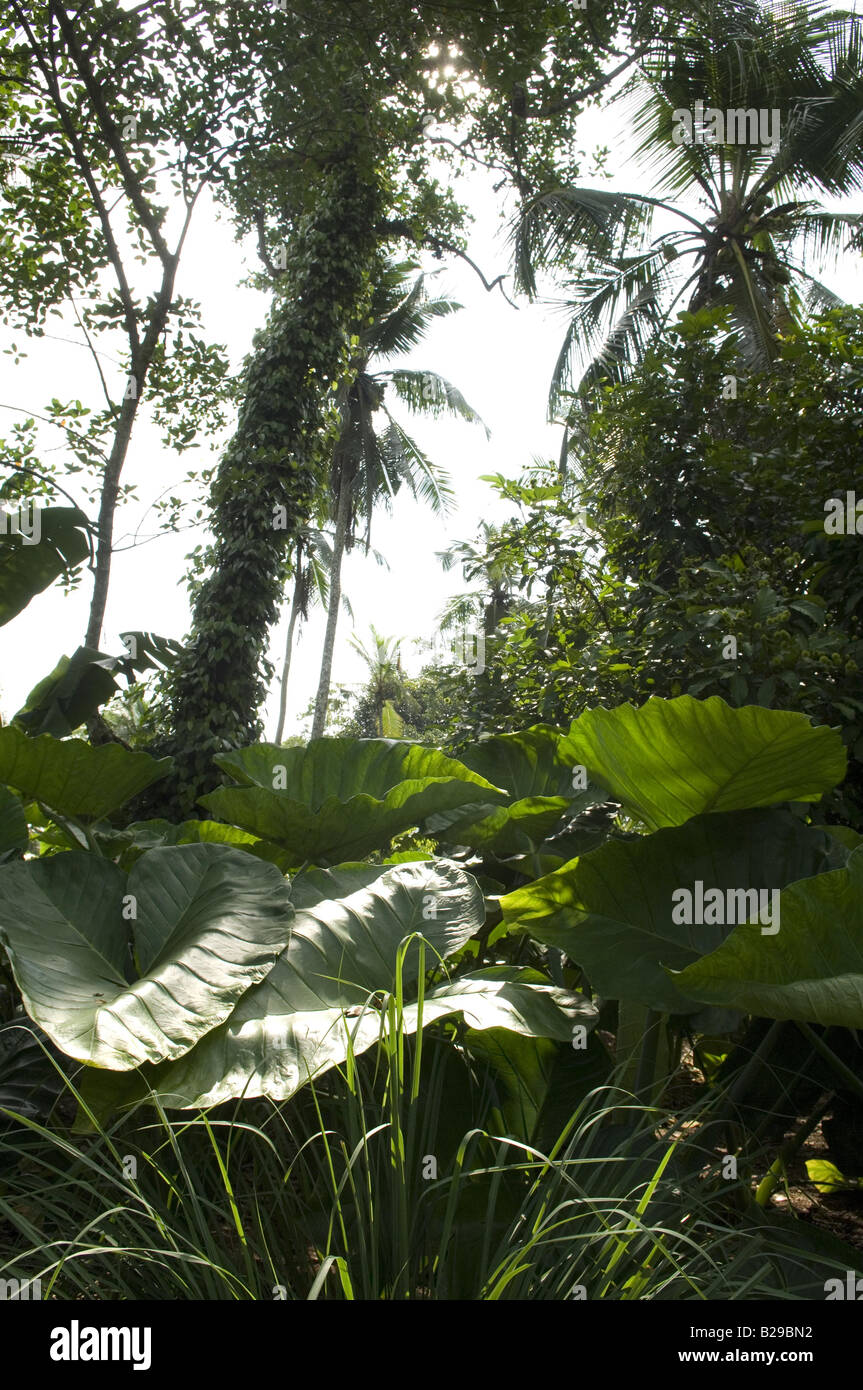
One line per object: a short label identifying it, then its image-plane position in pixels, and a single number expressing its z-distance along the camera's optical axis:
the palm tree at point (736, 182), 8.62
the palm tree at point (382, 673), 26.97
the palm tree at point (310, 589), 16.69
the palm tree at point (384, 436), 17.66
